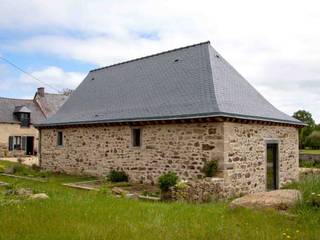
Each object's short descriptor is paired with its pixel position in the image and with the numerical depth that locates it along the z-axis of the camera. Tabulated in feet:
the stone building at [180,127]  42.24
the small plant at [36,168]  67.72
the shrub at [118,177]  50.44
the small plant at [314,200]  25.99
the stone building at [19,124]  110.52
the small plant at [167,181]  36.40
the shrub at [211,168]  40.52
